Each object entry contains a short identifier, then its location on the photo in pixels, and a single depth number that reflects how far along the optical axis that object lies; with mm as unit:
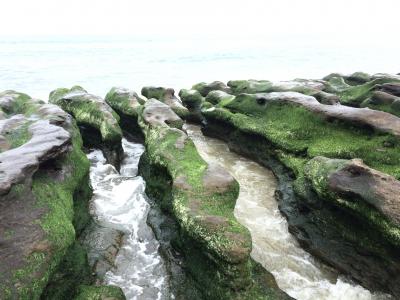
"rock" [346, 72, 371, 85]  23612
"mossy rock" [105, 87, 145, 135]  17109
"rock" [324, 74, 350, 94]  19784
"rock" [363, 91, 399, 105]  14656
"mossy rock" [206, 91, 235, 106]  18359
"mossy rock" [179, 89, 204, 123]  20703
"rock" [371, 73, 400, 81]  18862
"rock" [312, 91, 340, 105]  15331
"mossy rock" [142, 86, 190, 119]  18141
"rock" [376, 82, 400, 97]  15883
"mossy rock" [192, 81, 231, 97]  23100
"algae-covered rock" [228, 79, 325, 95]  17656
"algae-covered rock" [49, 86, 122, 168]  14320
